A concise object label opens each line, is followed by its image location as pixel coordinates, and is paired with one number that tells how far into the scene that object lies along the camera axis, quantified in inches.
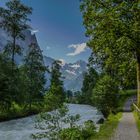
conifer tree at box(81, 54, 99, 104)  1941.2
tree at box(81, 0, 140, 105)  438.1
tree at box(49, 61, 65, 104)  1912.7
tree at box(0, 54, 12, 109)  855.5
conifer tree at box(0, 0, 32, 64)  888.8
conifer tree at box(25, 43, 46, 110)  1238.0
